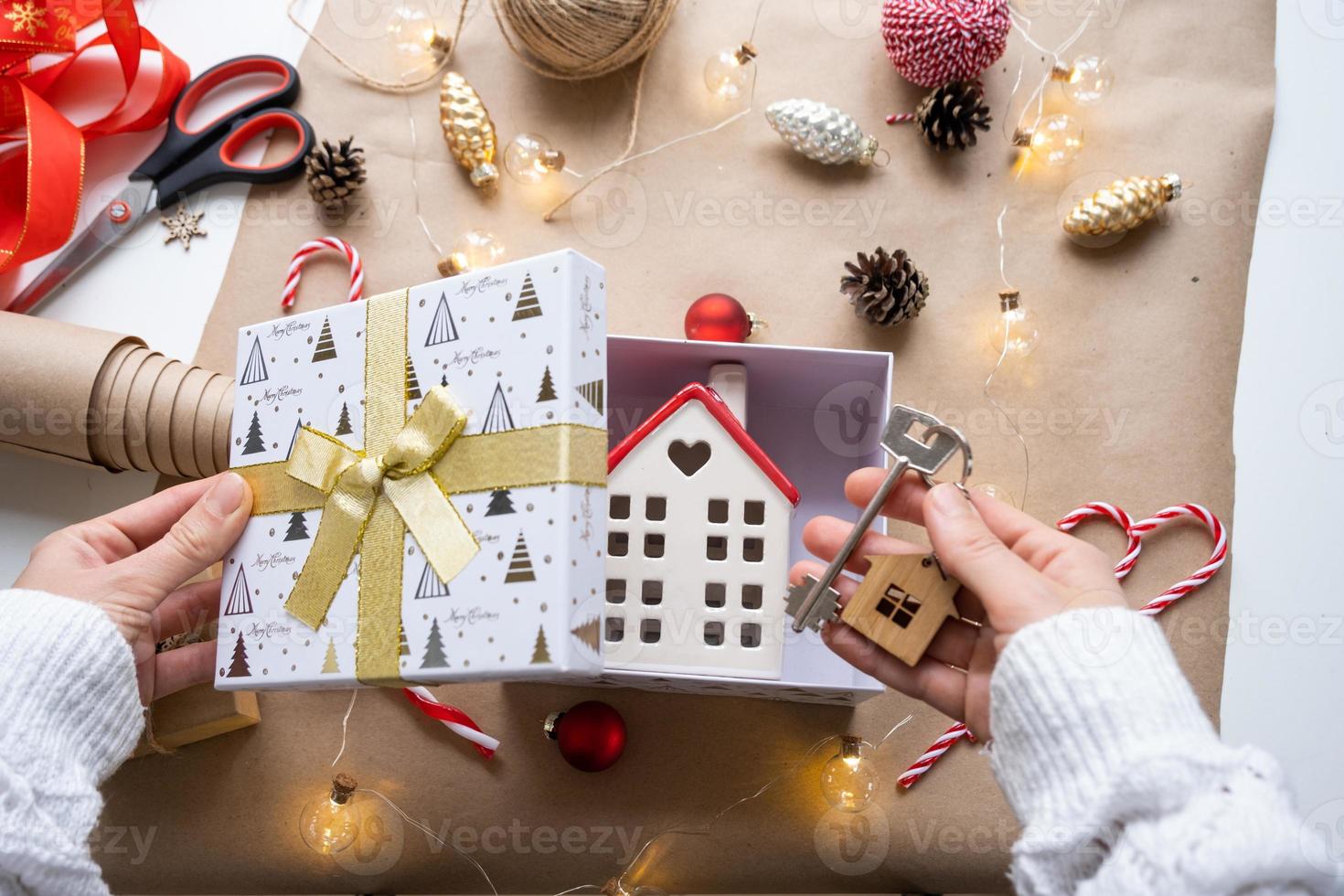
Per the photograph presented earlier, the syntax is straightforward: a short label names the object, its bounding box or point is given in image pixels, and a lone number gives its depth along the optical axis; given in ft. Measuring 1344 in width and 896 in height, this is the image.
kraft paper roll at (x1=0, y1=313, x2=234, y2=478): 2.16
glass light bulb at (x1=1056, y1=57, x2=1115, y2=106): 2.35
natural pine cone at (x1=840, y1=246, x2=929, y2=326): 2.25
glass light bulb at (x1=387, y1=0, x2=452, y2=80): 2.41
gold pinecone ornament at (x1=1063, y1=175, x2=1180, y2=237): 2.31
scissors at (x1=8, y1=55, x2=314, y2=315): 2.39
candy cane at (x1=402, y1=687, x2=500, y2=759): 2.20
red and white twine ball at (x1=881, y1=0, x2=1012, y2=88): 2.28
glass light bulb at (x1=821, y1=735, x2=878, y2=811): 2.21
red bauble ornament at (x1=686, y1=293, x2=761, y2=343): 2.22
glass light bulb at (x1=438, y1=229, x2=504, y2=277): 2.33
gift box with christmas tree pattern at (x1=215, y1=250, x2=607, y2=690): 1.78
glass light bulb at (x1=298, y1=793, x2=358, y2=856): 2.21
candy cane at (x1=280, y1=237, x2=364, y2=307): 2.35
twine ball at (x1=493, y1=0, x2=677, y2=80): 2.27
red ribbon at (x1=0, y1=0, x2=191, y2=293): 2.27
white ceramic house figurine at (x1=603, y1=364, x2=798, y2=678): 2.02
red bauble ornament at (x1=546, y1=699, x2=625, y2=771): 2.16
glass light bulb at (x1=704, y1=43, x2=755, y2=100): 2.38
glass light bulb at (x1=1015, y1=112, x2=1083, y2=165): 2.35
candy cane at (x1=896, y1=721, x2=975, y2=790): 2.21
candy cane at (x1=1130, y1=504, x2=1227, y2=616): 2.27
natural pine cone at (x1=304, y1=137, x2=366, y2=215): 2.33
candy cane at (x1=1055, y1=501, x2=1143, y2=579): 2.27
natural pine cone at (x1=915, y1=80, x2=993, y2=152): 2.33
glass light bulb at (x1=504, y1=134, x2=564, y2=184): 2.33
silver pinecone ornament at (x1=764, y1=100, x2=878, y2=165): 2.33
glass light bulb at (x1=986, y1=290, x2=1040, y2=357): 2.31
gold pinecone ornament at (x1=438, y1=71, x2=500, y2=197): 2.35
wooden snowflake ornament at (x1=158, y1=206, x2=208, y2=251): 2.40
